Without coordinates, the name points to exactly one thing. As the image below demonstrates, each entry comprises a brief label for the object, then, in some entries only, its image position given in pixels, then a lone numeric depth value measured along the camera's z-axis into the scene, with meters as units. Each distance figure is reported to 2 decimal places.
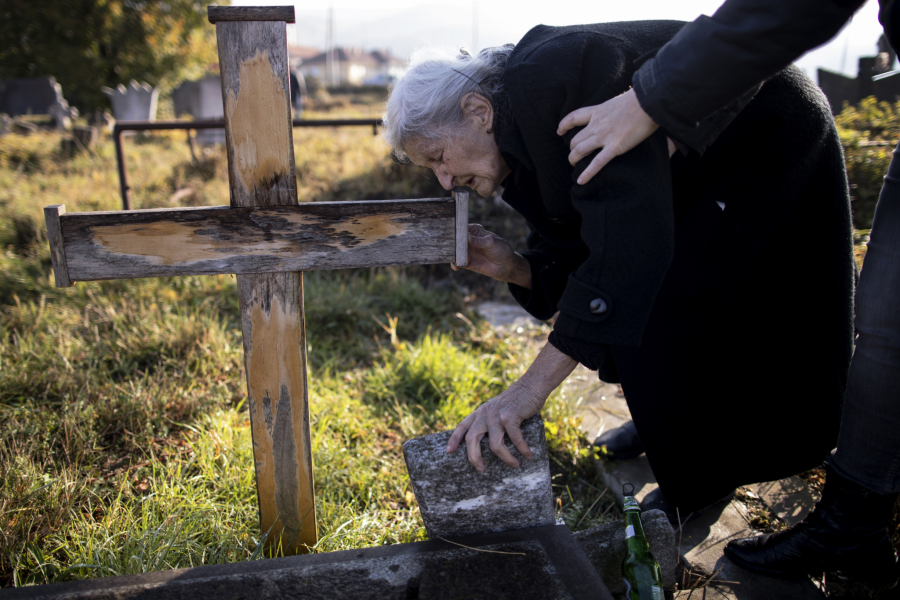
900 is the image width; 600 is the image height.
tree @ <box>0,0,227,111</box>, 15.84
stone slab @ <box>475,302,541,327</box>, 3.86
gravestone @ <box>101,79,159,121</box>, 13.63
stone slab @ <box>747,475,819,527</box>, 1.98
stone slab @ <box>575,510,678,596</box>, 1.51
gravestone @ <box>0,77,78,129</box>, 13.62
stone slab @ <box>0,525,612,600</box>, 1.23
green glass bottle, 1.38
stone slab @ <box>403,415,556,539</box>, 1.43
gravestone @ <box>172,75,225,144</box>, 14.98
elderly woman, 1.28
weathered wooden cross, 1.38
